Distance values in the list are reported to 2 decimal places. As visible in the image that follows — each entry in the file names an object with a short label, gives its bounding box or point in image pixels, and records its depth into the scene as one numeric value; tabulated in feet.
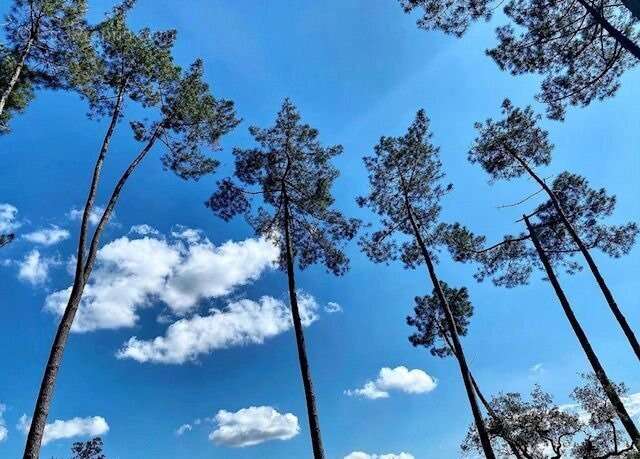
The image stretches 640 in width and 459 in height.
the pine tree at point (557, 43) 42.14
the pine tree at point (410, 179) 69.67
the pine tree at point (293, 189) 62.44
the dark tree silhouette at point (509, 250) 66.85
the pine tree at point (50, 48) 46.96
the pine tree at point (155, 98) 48.26
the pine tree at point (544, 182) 63.87
